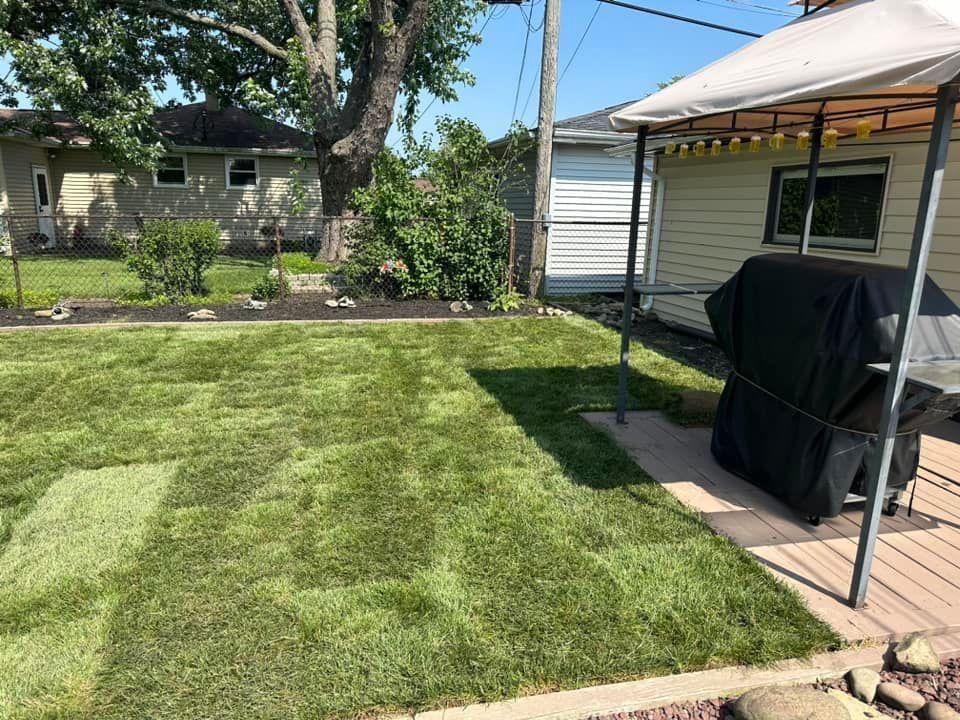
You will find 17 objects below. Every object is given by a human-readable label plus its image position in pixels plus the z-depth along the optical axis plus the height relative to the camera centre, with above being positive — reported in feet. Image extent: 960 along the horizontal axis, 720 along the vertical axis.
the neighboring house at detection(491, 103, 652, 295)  37.24 +1.06
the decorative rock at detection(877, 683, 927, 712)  7.06 -5.01
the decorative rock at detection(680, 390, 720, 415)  16.34 -4.33
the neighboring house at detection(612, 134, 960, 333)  17.30 +0.95
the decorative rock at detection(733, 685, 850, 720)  6.66 -4.90
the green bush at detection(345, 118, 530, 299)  31.60 -0.02
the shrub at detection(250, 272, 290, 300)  32.17 -3.61
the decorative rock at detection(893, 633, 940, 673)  7.53 -4.86
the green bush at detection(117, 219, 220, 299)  28.68 -1.82
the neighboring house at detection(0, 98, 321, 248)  59.21 +3.18
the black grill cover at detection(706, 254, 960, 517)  9.58 -2.08
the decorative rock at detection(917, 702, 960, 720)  6.82 -4.98
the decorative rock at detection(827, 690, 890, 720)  6.97 -5.11
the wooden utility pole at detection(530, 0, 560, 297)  32.40 +4.58
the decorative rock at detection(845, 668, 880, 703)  7.20 -4.99
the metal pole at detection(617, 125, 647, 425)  14.06 -0.95
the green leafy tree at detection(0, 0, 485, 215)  38.78 +11.25
